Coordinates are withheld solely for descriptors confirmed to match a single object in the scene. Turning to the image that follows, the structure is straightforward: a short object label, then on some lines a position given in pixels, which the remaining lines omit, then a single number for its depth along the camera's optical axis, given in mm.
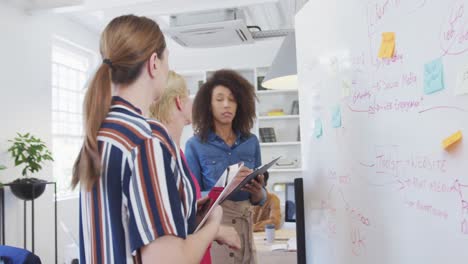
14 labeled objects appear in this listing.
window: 4582
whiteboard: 799
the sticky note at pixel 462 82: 740
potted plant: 3416
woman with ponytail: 834
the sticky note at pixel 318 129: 1463
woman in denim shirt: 1872
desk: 2078
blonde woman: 1525
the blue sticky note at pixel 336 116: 1300
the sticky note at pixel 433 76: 817
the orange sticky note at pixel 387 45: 995
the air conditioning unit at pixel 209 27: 3742
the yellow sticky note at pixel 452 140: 770
